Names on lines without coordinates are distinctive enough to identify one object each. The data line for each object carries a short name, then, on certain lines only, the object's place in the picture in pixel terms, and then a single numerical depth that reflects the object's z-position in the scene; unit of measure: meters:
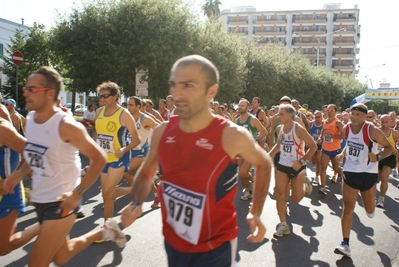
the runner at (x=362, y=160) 5.61
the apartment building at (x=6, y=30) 47.03
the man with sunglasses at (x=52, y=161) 3.27
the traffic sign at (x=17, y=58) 14.27
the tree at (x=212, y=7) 65.88
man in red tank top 2.48
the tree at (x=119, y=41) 19.22
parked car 39.09
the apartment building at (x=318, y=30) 99.50
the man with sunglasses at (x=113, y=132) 5.66
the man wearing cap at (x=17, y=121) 9.39
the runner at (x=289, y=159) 6.23
